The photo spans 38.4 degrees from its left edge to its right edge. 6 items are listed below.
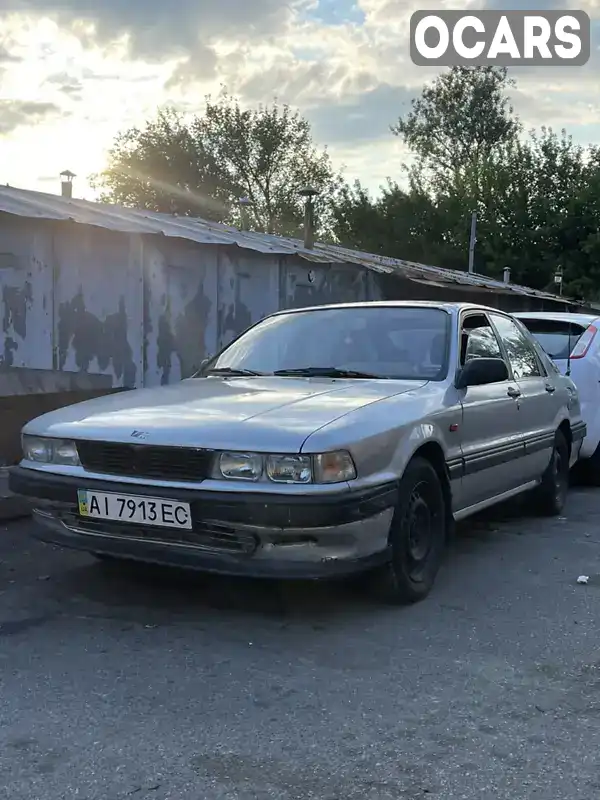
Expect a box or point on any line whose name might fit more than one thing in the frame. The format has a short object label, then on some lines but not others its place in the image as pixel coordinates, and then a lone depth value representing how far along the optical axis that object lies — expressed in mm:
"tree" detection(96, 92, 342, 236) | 49688
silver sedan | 3594
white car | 7629
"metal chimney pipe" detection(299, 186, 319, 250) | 15891
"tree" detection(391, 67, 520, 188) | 45469
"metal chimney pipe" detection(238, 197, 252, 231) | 43203
